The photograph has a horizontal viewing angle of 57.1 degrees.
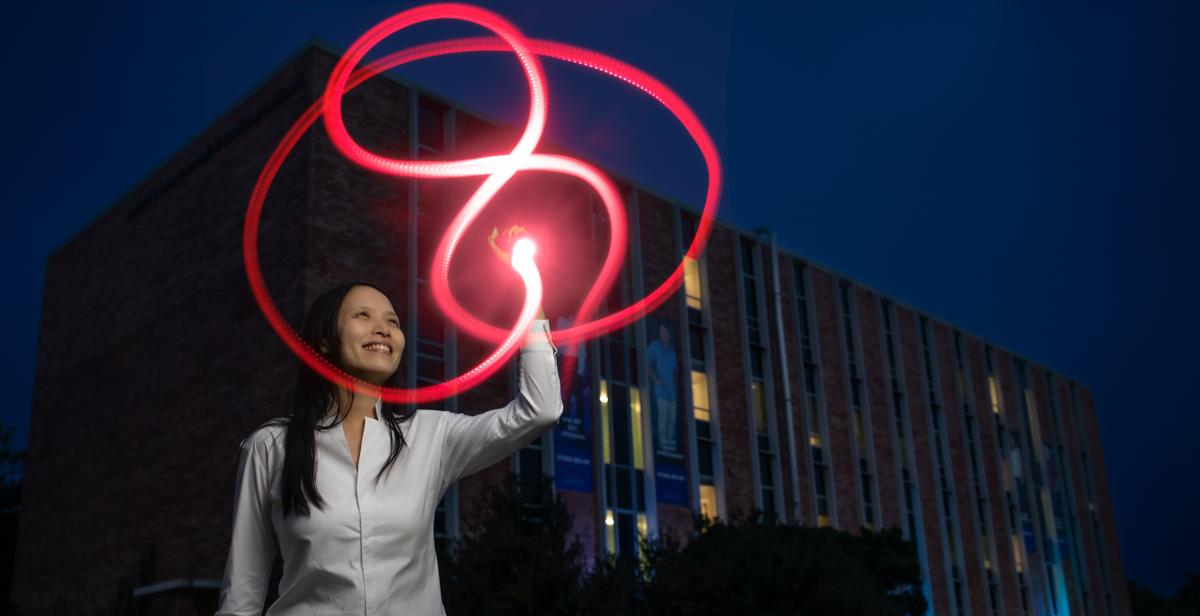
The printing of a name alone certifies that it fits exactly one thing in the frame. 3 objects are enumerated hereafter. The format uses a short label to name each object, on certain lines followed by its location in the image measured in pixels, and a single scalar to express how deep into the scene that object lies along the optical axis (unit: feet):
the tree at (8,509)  136.26
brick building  87.56
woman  9.75
